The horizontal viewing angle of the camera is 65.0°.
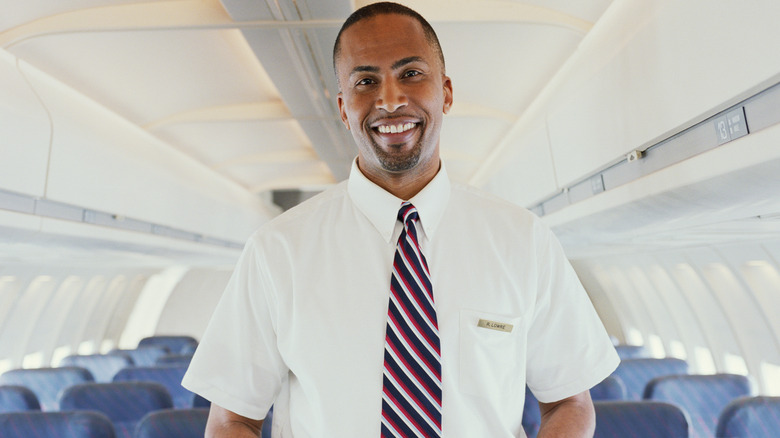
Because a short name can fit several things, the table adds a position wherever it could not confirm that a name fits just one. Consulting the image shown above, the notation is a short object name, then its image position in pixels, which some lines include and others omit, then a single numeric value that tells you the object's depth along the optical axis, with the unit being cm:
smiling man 144
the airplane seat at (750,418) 299
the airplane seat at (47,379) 557
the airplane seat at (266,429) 373
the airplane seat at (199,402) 507
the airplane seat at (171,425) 336
